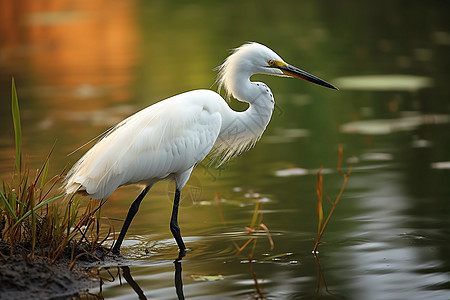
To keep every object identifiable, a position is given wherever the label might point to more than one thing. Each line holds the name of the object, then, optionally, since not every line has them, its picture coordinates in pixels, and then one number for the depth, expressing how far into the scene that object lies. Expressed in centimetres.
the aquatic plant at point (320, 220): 1023
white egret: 1099
